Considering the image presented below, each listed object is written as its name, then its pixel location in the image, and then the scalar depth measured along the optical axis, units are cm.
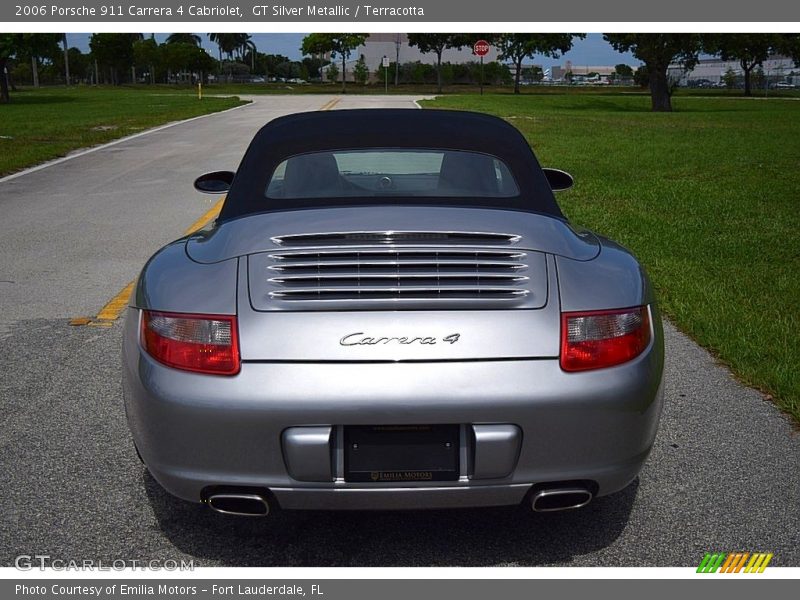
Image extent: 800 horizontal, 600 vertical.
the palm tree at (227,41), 19228
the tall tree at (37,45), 4838
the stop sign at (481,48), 6165
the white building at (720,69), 12519
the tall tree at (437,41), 9944
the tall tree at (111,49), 12850
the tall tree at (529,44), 7469
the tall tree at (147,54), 13462
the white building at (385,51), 14275
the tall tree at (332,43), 9838
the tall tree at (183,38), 18355
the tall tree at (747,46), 5328
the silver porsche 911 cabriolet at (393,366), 292
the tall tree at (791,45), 7556
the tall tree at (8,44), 4739
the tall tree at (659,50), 4591
